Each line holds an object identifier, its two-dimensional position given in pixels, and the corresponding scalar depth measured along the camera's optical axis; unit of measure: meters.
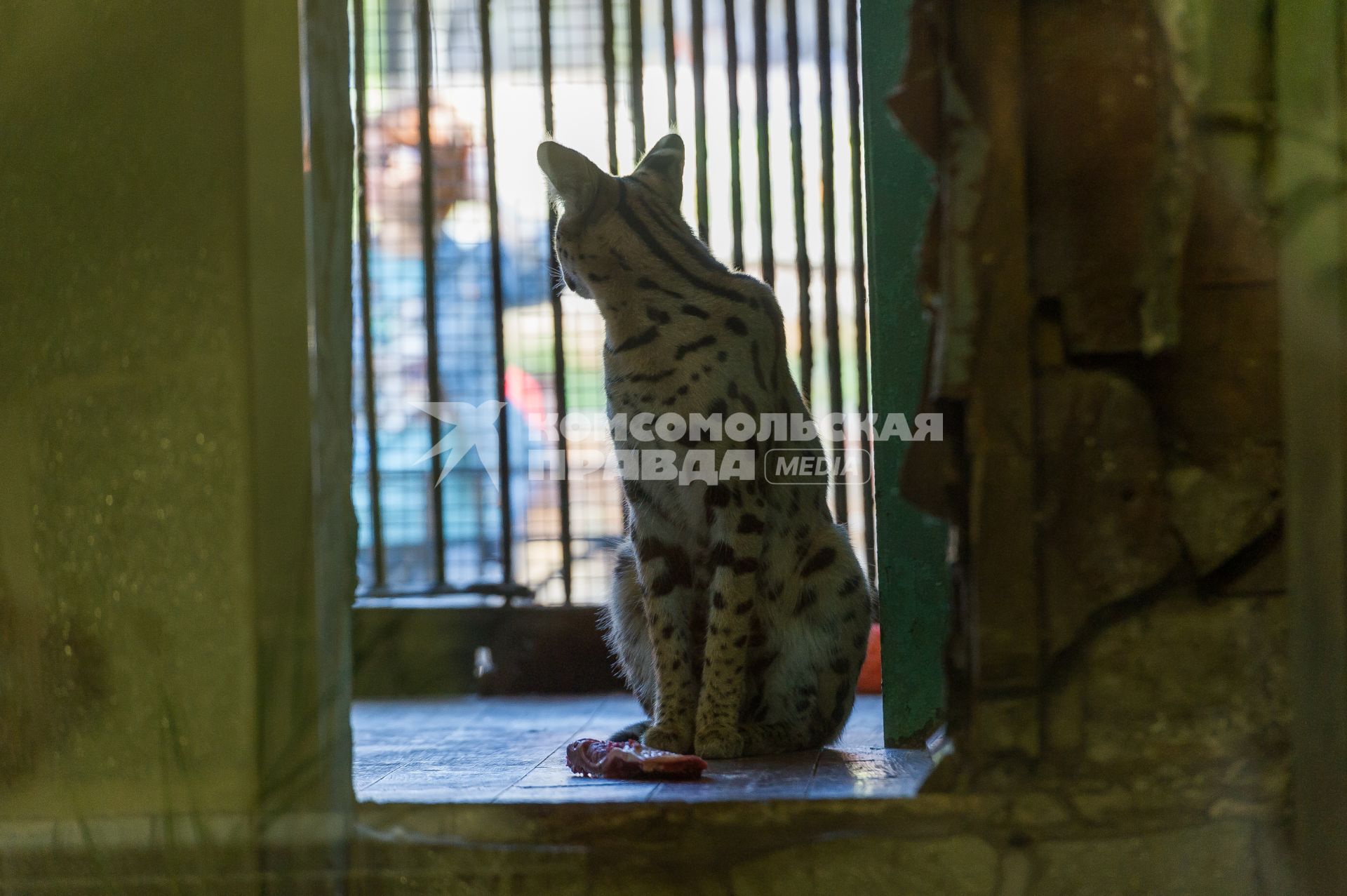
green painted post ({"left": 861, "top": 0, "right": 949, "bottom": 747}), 7.14
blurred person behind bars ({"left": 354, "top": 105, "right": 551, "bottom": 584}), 11.52
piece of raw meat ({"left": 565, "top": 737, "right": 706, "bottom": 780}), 5.87
